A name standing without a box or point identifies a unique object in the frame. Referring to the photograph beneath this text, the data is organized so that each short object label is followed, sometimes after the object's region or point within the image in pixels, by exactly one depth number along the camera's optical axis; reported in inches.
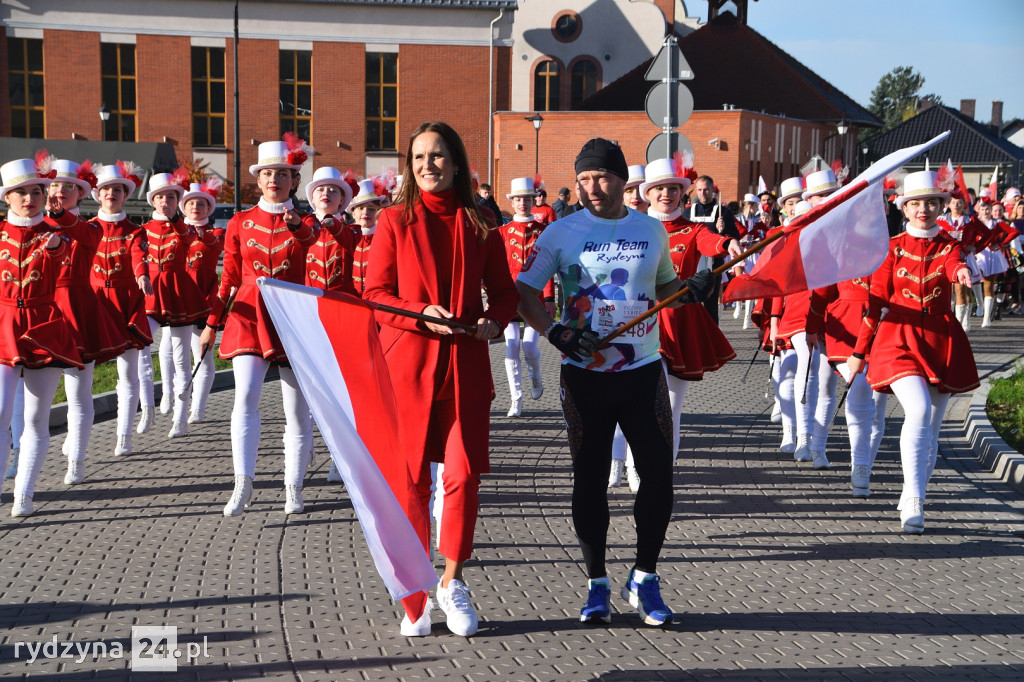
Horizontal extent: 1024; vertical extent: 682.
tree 5344.5
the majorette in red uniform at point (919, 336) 284.8
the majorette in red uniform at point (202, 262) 422.6
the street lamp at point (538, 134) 1793.8
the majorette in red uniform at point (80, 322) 317.7
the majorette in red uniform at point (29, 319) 291.7
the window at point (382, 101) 2027.6
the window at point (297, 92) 2005.4
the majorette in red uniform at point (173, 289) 411.2
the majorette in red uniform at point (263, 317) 294.7
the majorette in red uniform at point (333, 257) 310.5
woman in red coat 204.5
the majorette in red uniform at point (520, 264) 450.9
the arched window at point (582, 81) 2143.2
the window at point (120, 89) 1978.3
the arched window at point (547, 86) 2113.7
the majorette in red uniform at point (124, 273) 375.9
